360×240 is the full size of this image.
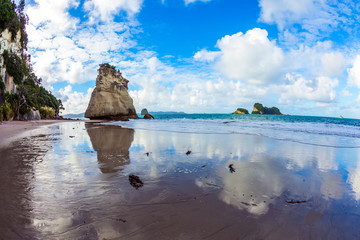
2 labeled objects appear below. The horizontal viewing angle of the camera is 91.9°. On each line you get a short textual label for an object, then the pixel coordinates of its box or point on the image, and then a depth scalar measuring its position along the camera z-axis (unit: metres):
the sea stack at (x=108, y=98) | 42.59
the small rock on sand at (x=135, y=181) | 3.92
